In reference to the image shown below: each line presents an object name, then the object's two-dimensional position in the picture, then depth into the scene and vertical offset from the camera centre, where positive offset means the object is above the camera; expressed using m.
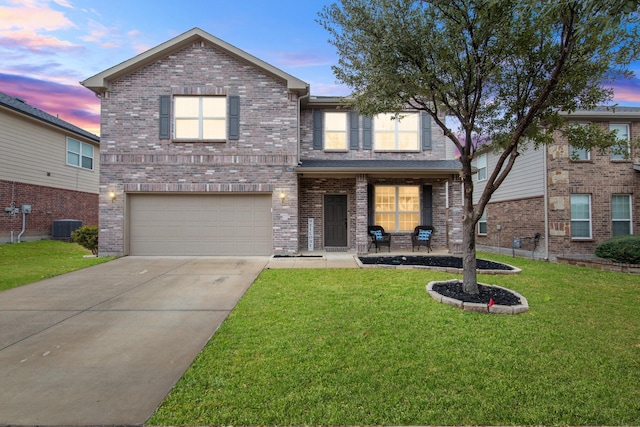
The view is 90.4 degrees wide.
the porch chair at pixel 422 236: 12.01 -0.78
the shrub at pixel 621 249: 9.90 -1.06
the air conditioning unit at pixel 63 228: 15.96 -0.70
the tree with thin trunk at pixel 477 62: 5.39 +2.83
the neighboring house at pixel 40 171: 14.20 +2.17
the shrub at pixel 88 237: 11.53 -0.83
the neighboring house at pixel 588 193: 12.05 +0.90
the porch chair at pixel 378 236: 11.87 -0.77
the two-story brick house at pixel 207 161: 11.27 +1.94
